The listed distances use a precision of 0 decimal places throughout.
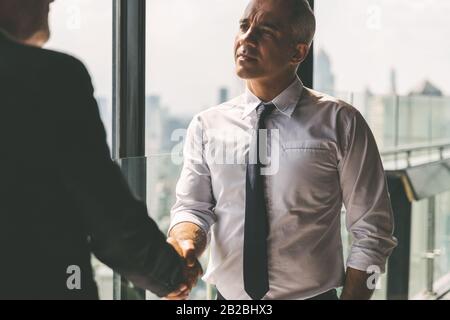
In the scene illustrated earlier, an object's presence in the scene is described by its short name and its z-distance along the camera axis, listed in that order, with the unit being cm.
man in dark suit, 126
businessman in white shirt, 157
